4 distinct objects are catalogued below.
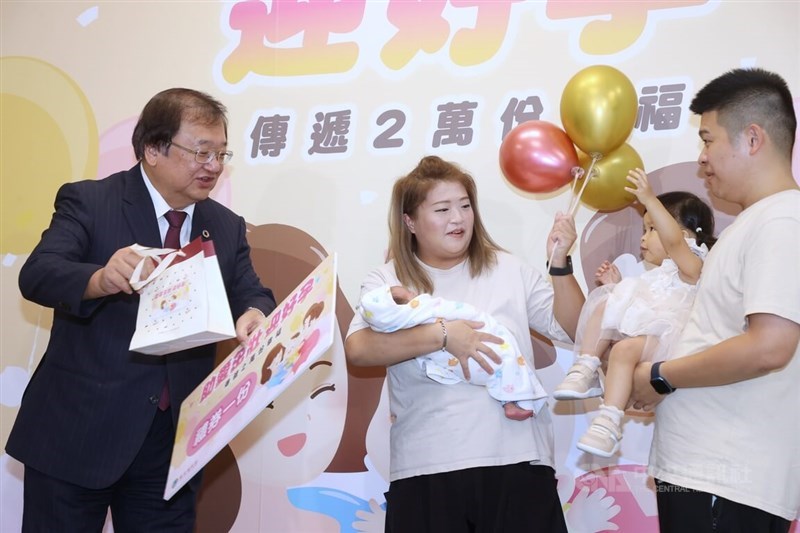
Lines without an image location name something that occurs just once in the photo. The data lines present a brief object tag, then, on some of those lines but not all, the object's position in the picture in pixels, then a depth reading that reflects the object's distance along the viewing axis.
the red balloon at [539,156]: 2.50
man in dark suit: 2.18
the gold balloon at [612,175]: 2.51
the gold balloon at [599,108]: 2.41
